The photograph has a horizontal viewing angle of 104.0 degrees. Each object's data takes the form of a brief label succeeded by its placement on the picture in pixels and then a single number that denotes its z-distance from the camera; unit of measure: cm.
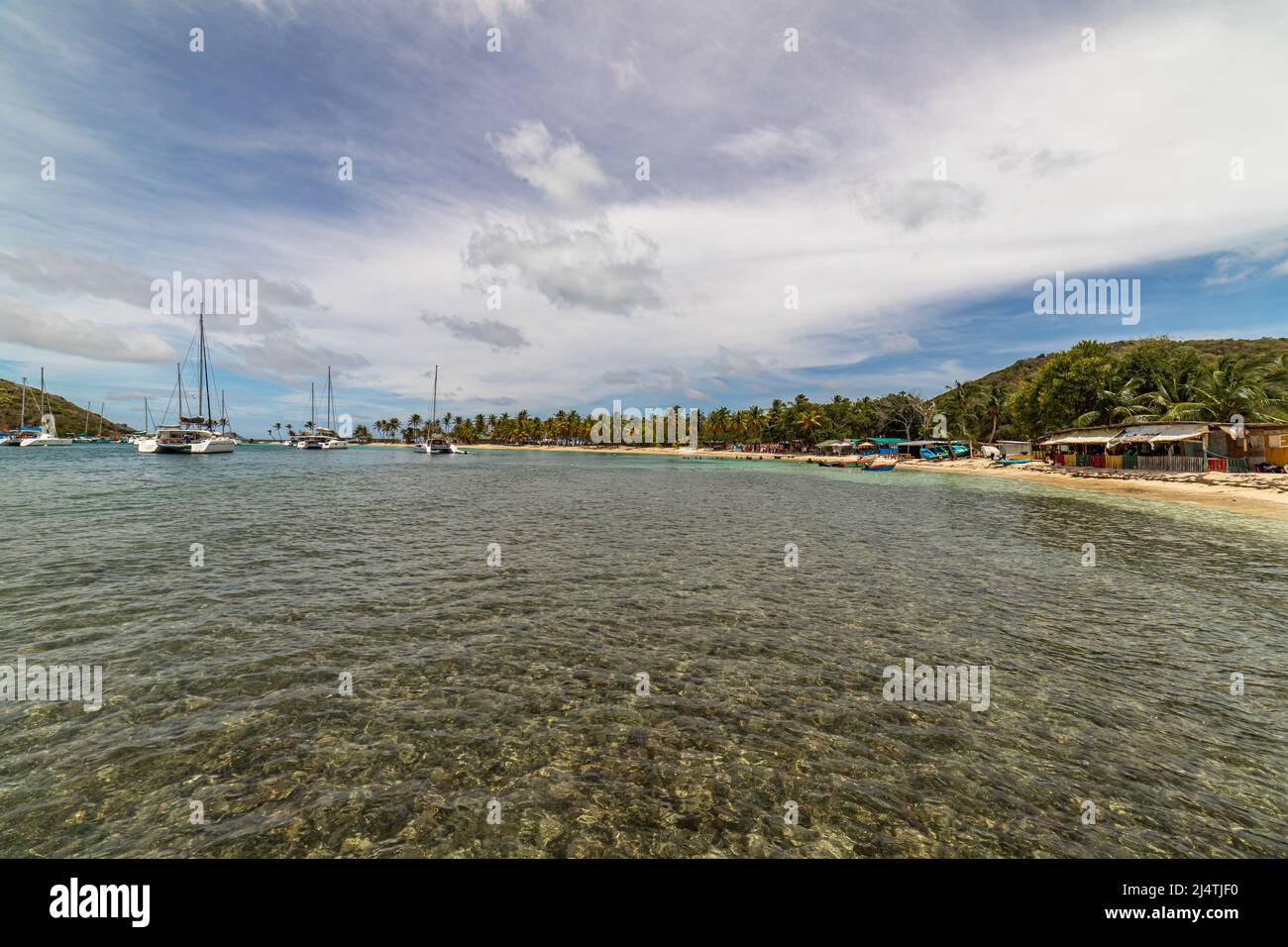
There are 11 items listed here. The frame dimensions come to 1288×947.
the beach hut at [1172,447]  5198
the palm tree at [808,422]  15925
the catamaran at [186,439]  8862
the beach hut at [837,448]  12875
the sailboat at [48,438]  14088
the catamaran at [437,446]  13627
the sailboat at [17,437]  14450
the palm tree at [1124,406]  7162
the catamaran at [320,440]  16138
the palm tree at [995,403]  12131
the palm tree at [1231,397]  5884
